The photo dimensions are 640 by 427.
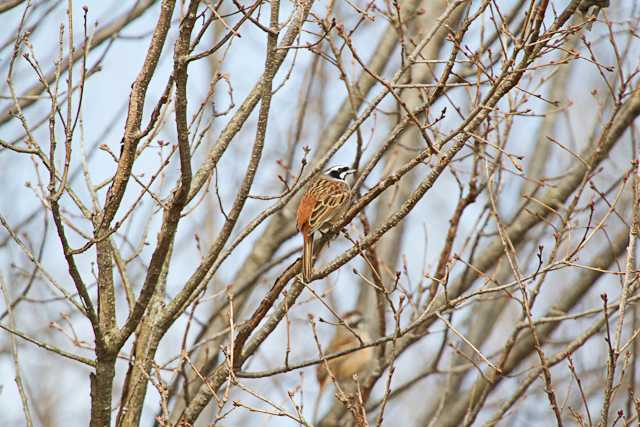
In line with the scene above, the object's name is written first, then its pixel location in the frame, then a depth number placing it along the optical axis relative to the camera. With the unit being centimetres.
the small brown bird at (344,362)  1932
